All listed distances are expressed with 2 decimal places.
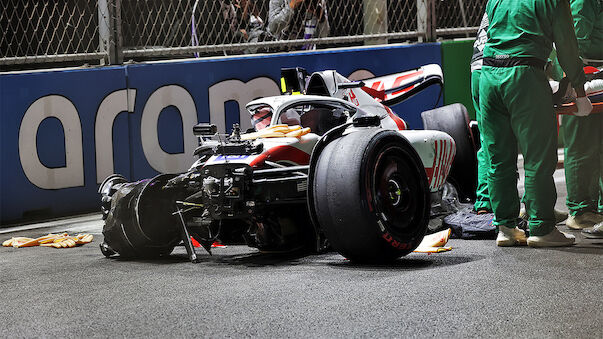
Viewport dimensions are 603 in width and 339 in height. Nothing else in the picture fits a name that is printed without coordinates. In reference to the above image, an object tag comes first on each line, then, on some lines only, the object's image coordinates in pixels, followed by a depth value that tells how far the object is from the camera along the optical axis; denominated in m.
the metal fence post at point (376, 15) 21.92
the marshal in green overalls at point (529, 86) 12.67
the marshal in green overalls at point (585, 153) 14.64
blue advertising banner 17.47
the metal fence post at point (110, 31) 18.55
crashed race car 11.70
